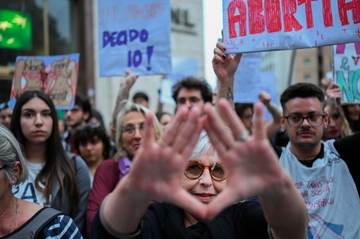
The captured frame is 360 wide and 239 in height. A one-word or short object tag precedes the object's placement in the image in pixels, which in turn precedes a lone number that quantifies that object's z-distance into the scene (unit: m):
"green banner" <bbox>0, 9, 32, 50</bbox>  8.77
